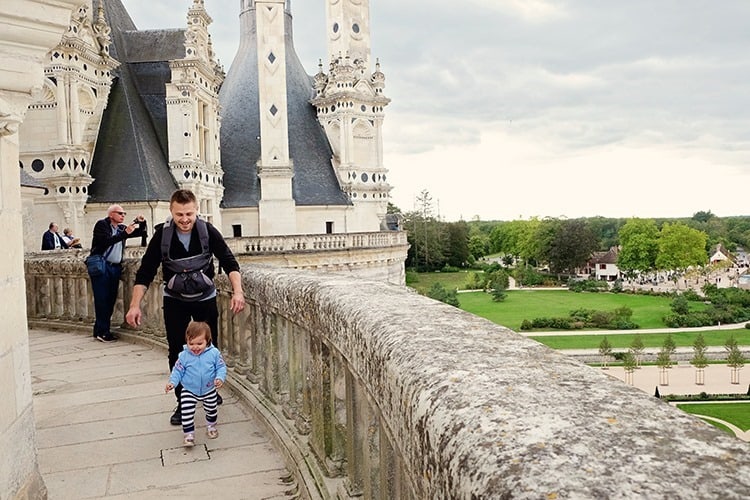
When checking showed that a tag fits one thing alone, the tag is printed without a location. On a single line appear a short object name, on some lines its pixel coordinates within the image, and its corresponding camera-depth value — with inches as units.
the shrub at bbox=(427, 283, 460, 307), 2263.8
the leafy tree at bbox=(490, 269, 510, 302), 2891.2
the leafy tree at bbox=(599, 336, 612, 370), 1627.2
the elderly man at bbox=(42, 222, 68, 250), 525.7
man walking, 161.0
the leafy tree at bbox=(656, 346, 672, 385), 1465.3
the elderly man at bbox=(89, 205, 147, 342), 279.7
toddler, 151.0
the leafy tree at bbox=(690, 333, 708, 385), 1456.7
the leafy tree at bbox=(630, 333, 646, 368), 1601.0
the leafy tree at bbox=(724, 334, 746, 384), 1471.7
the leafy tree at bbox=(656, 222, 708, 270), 3393.2
